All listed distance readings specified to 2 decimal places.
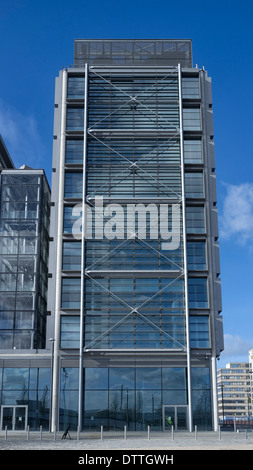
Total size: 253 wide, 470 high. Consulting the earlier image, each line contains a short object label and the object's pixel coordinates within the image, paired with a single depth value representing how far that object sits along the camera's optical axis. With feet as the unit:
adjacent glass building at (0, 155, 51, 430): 182.19
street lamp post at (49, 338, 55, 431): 177.99
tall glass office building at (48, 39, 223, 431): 183.73
